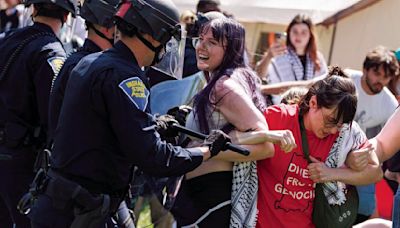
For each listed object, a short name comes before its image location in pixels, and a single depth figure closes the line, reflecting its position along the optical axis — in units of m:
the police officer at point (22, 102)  4.58
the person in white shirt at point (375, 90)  6.28
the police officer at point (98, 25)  4.50
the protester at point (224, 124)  4.10
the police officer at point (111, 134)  3.40
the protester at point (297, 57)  7.02
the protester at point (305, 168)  4.12
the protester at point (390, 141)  4.32
